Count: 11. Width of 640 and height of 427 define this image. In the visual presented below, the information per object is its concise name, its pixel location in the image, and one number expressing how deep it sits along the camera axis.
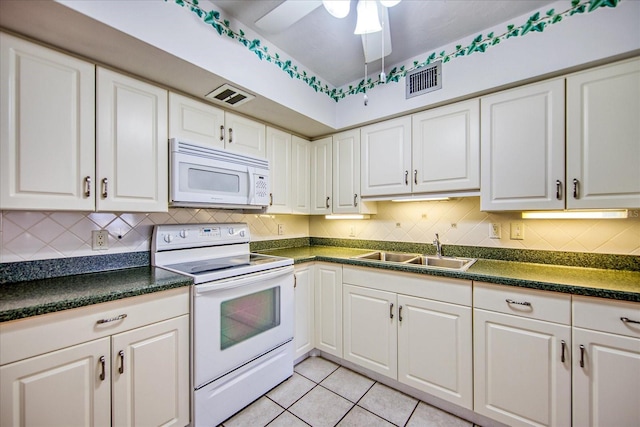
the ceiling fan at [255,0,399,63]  1.33
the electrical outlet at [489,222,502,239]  2.03
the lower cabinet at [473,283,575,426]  1.38
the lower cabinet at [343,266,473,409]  1.66
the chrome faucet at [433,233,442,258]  2.24
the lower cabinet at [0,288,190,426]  1.05
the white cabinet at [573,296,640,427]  1.23
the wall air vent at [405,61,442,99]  1.97
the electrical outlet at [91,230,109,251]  1.69
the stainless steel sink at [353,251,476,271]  2.12
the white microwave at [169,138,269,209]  1.75
